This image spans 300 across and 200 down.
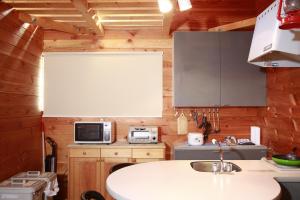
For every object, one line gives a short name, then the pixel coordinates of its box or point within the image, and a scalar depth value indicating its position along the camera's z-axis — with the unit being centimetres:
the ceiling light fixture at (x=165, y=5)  279
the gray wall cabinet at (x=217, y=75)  405
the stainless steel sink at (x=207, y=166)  260
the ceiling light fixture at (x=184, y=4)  262
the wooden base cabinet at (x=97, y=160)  396
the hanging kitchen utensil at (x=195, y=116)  441
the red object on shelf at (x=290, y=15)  173
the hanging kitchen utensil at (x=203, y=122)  438
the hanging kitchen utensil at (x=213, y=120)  443
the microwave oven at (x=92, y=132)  408
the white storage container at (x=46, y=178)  349
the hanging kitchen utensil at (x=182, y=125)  440
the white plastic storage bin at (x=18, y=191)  309
